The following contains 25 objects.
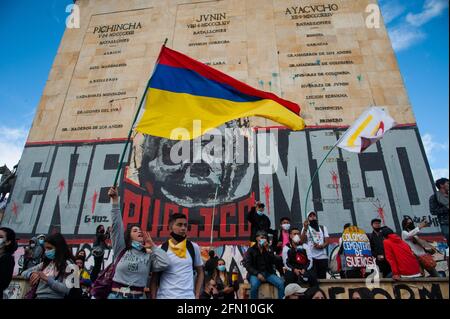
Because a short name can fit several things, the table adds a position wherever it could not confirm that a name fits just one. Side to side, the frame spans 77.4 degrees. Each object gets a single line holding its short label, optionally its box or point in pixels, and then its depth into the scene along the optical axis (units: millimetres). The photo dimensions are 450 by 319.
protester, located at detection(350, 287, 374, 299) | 4773
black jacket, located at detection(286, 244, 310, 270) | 5410
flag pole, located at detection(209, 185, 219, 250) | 9353
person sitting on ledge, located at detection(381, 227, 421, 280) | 5469
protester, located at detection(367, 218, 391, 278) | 6469
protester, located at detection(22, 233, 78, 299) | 3344
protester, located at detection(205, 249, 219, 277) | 6837
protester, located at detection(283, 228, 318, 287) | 4980
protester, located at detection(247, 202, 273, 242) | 6922
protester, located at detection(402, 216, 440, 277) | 5932
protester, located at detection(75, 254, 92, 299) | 6279
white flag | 5598
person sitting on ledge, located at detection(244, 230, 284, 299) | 5156
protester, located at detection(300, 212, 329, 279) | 6594
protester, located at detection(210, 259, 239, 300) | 5906
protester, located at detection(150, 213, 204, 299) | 3248
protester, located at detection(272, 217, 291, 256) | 6656
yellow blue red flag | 4734
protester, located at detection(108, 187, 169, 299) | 3145
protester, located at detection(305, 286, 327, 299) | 4461
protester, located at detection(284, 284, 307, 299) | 4522
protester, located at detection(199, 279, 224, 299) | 5762
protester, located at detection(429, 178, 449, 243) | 4865
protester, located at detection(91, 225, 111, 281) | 7264
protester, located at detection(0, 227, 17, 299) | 3348
